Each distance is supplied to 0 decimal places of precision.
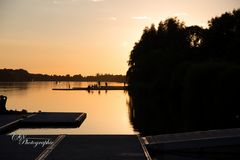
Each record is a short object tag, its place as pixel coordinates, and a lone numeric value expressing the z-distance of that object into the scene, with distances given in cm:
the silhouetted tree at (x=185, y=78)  2788
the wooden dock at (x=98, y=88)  9414
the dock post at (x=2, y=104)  2739
